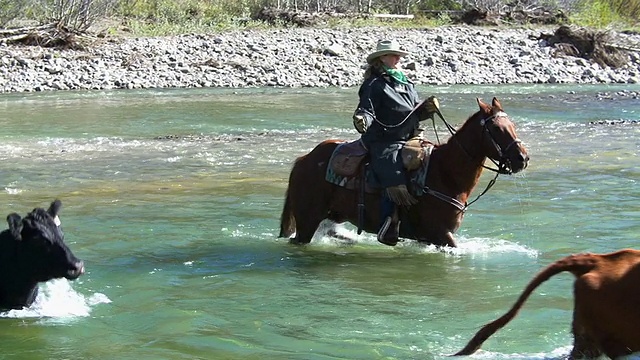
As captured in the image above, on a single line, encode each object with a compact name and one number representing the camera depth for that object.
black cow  7.54
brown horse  9.32
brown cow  4.89
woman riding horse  9.66
